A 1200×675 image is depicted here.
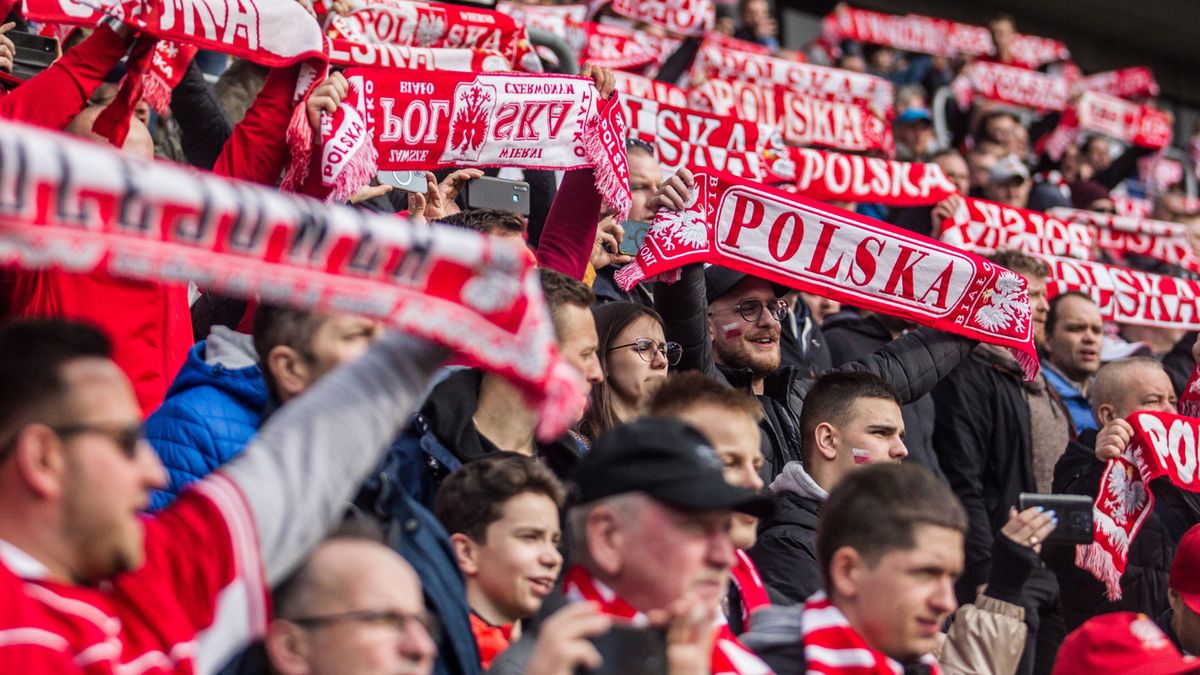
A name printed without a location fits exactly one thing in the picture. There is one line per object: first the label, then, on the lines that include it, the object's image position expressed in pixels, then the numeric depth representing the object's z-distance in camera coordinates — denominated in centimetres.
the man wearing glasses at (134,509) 475
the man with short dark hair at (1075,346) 1495
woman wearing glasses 954
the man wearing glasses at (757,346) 1047
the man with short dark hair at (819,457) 903
